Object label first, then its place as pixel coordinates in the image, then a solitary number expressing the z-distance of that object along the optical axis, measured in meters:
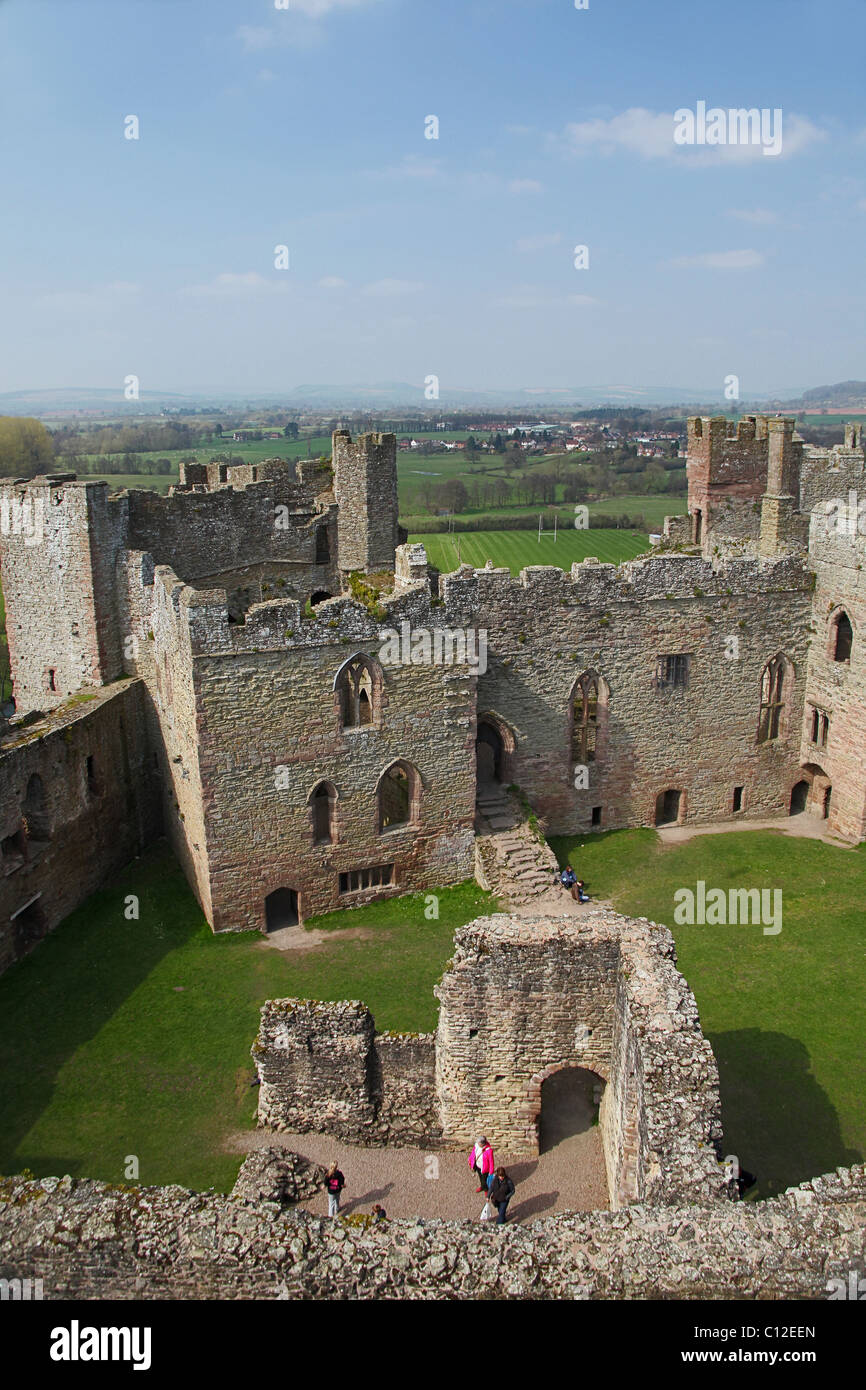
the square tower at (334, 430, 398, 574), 32.78
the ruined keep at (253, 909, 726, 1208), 13.84
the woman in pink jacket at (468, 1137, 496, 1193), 14.63
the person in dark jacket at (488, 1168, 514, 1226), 14.10
